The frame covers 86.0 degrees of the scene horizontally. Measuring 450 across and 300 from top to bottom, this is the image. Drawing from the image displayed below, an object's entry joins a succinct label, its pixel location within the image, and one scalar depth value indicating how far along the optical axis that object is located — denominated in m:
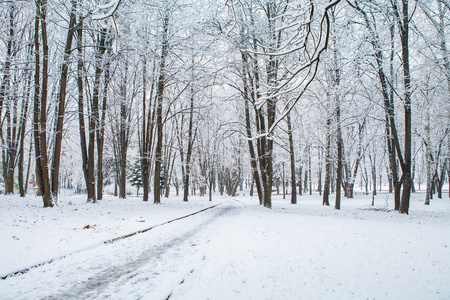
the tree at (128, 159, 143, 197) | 43.41
